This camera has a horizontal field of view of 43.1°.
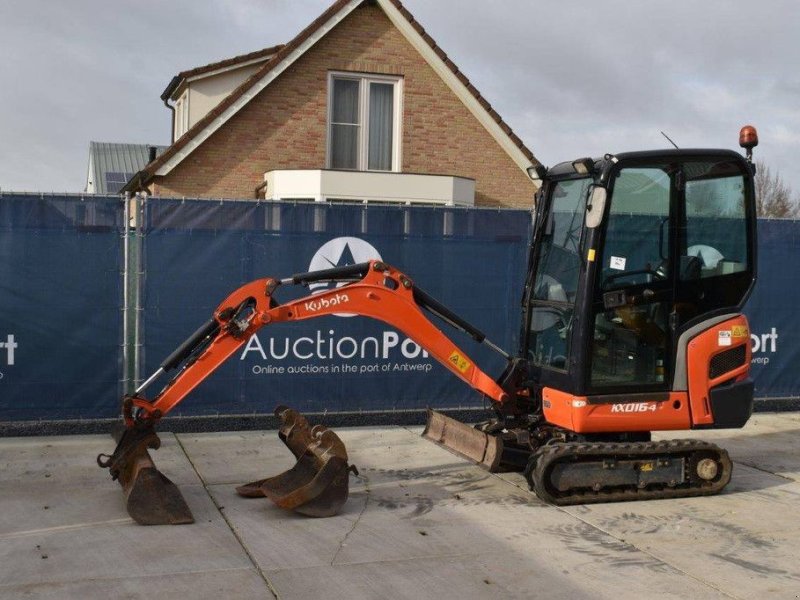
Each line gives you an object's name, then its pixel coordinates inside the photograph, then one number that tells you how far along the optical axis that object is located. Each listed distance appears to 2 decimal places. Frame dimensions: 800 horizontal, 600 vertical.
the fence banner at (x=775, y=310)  12.73
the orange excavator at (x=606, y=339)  8.14
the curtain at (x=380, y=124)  22.22
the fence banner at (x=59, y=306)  10.34
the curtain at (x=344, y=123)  22.03
